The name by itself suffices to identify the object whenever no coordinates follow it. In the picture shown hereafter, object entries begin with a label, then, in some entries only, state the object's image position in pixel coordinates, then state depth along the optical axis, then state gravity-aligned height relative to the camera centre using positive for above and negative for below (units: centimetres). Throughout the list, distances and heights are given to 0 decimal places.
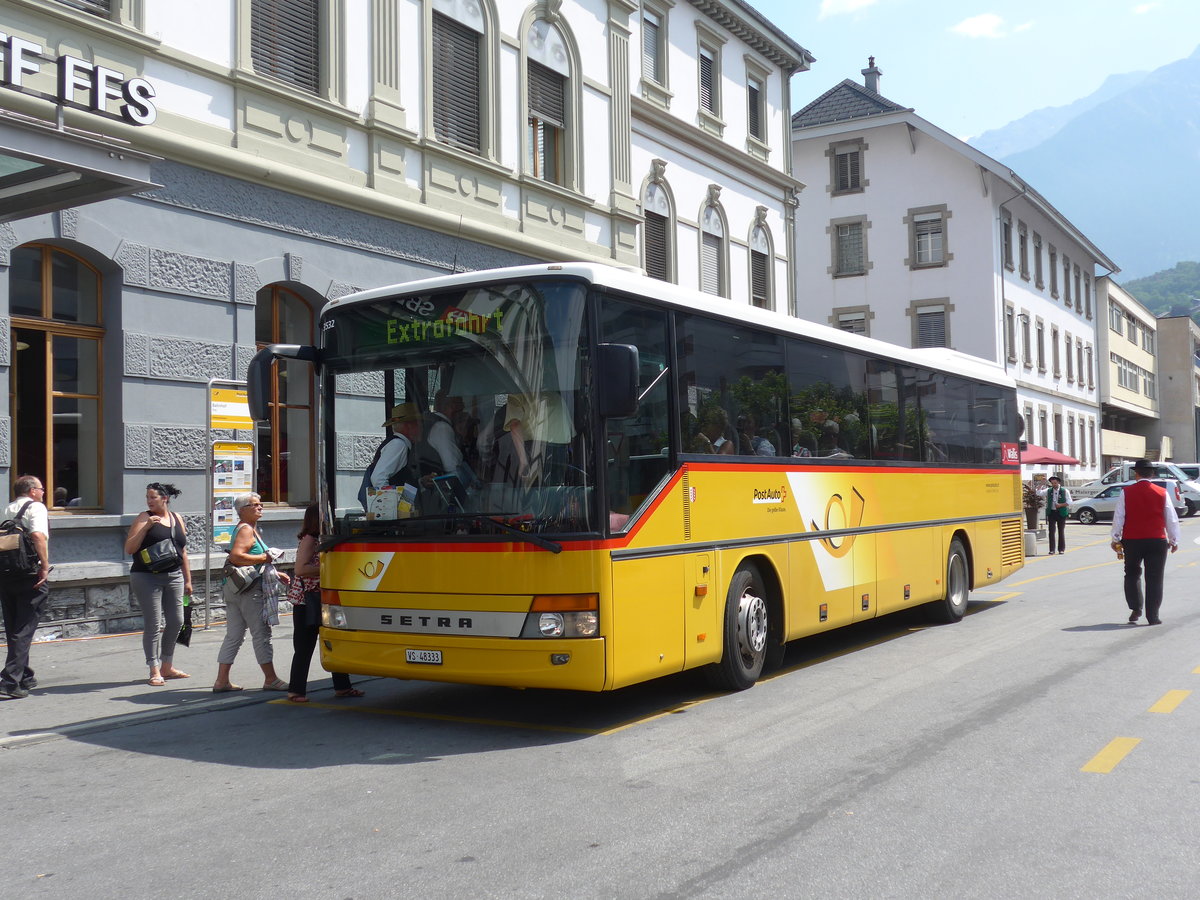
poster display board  1302 +17
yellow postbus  750 +3
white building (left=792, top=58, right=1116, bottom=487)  4362 +922
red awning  3546 +73
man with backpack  910 -63
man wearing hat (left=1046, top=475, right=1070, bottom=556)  2706 -66
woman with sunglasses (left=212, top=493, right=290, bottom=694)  945 -89
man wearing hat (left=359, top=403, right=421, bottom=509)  800 +28
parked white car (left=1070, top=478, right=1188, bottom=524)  4247 -96
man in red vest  1293 -60
